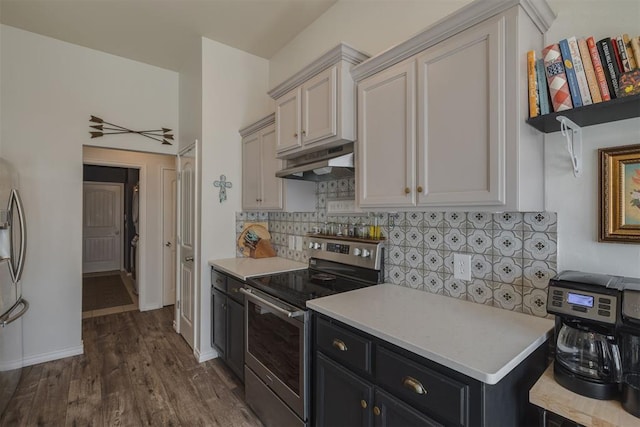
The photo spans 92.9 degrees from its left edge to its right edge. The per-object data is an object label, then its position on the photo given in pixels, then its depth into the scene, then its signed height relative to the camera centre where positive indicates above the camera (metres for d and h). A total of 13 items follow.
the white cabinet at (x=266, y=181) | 2.49 +0.28
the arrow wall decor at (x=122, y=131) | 2.99 +0.85
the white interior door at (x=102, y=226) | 6.79 -0.31
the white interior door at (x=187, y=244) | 2.95 -0.32
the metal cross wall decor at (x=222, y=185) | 2.87 +0.26
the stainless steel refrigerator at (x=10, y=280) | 2.07 -0.48
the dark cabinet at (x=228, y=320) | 2.29 -0.87
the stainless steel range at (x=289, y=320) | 1.62 -0.63
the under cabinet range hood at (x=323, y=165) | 1.81 +0.30
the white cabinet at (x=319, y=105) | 1.75 +0.68
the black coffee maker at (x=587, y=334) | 0.92 -0.39
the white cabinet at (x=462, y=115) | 1.14 +0.42
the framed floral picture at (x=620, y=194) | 1.10 +0.07
